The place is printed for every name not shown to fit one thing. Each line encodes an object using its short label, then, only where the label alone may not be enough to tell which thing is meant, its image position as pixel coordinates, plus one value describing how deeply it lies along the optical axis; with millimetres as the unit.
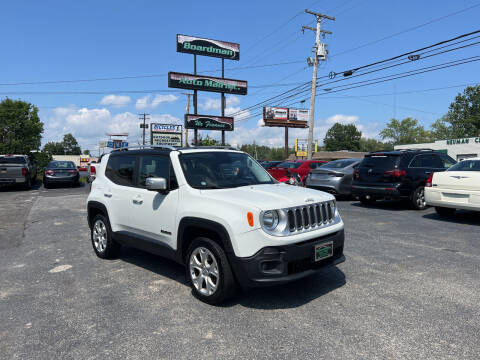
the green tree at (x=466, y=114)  77188
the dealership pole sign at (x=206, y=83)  31188
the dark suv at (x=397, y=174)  9953
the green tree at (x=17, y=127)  38344
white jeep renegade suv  3562
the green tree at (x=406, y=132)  104375
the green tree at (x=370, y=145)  129562
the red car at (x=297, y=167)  15805
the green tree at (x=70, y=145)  166500
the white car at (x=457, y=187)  7953
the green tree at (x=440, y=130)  92125
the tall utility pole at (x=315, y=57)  25734
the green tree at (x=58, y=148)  157625
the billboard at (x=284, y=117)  50844
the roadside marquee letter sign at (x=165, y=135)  41188
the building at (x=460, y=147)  42034
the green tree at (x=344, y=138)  128625
